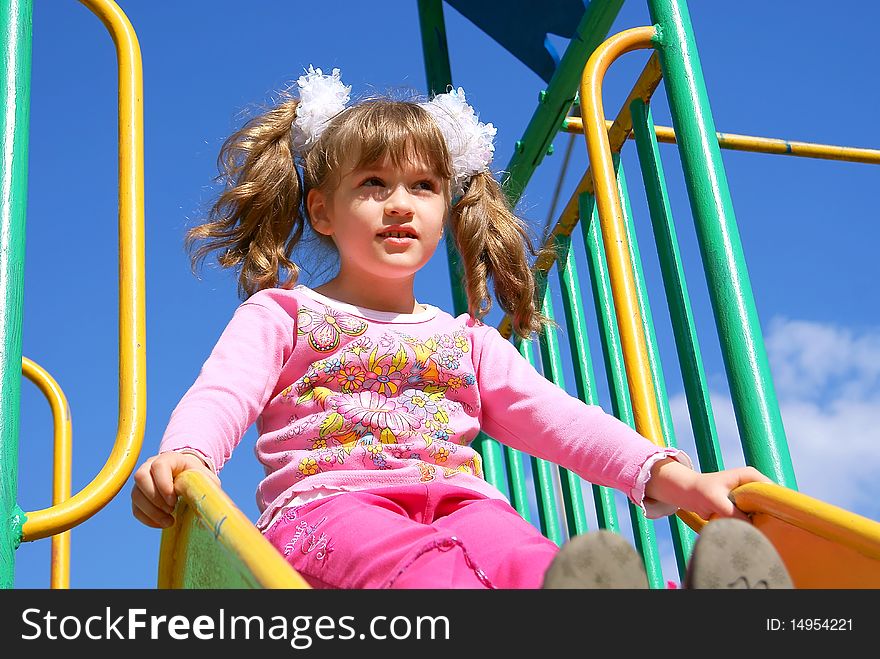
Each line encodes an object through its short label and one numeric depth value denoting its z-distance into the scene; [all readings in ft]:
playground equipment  3.25
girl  3.89
